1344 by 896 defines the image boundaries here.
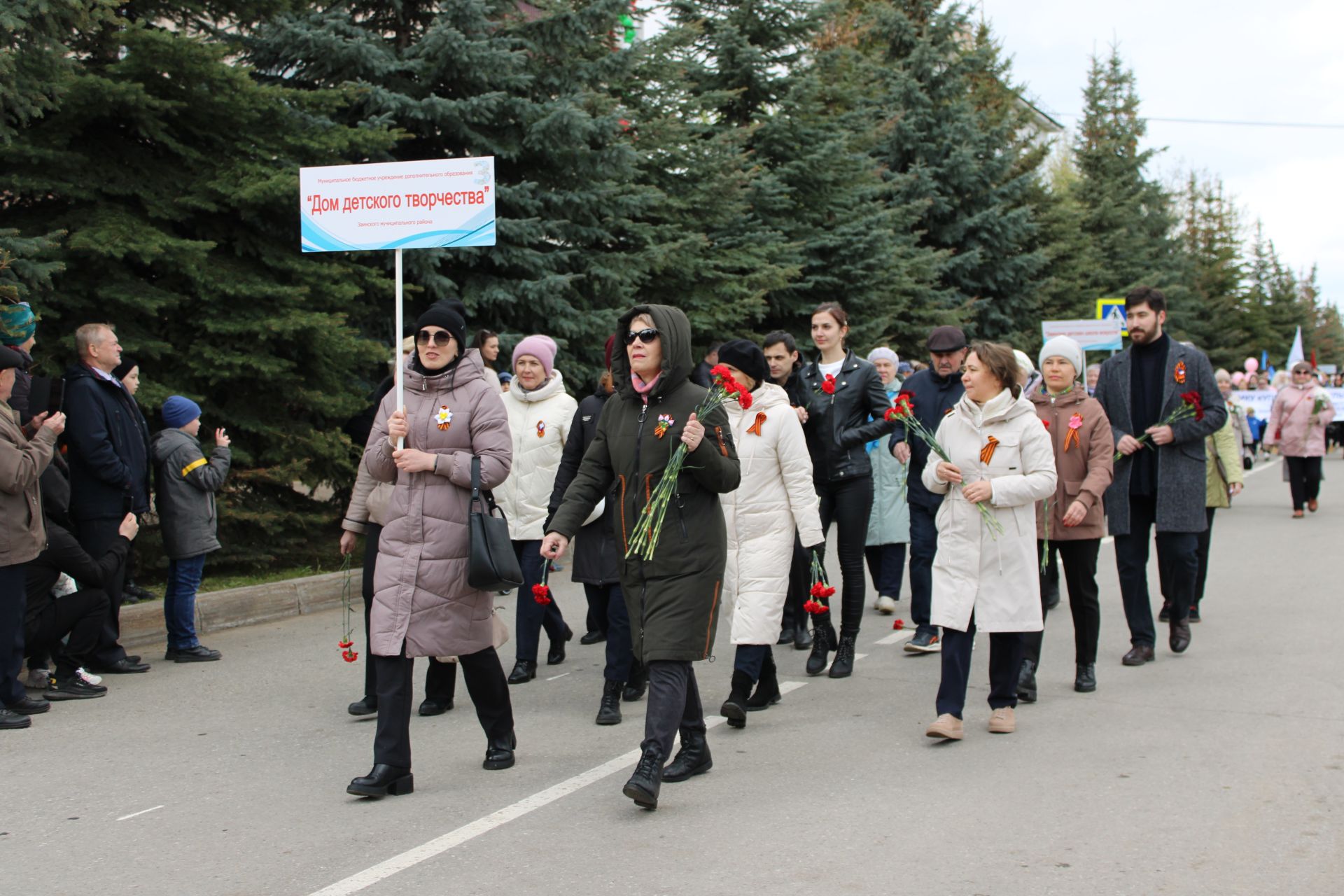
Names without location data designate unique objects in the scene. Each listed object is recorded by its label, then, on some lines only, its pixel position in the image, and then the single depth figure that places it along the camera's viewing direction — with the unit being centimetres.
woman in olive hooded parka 529
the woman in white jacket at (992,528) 627
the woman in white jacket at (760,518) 649
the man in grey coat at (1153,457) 792
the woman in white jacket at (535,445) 819
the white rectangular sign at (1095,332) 2350
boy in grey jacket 849
